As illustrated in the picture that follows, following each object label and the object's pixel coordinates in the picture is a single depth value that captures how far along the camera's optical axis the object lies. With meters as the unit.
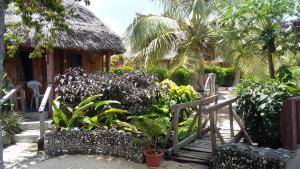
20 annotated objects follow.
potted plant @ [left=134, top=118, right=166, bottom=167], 5.32
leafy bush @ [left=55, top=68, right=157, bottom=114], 6.77
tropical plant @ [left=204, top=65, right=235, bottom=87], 19.13
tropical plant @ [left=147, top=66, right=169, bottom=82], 14.54
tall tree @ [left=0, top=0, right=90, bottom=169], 5.03
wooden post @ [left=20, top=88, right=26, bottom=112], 8.15
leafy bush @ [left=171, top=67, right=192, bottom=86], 13.53
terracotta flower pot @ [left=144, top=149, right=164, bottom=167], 5.31
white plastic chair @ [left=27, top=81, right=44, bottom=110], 8.57
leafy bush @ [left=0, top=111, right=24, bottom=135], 6.90
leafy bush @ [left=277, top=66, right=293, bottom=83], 6.26
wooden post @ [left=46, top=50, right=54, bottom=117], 7.74
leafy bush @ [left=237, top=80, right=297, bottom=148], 5.72
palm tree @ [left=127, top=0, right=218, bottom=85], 11.01
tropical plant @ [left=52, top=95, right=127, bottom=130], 6.25
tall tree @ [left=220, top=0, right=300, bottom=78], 5.97
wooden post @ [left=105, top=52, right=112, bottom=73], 11.06
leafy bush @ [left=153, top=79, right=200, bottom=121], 7.60
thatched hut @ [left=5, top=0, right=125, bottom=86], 8.22
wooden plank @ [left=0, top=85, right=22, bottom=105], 7.14
